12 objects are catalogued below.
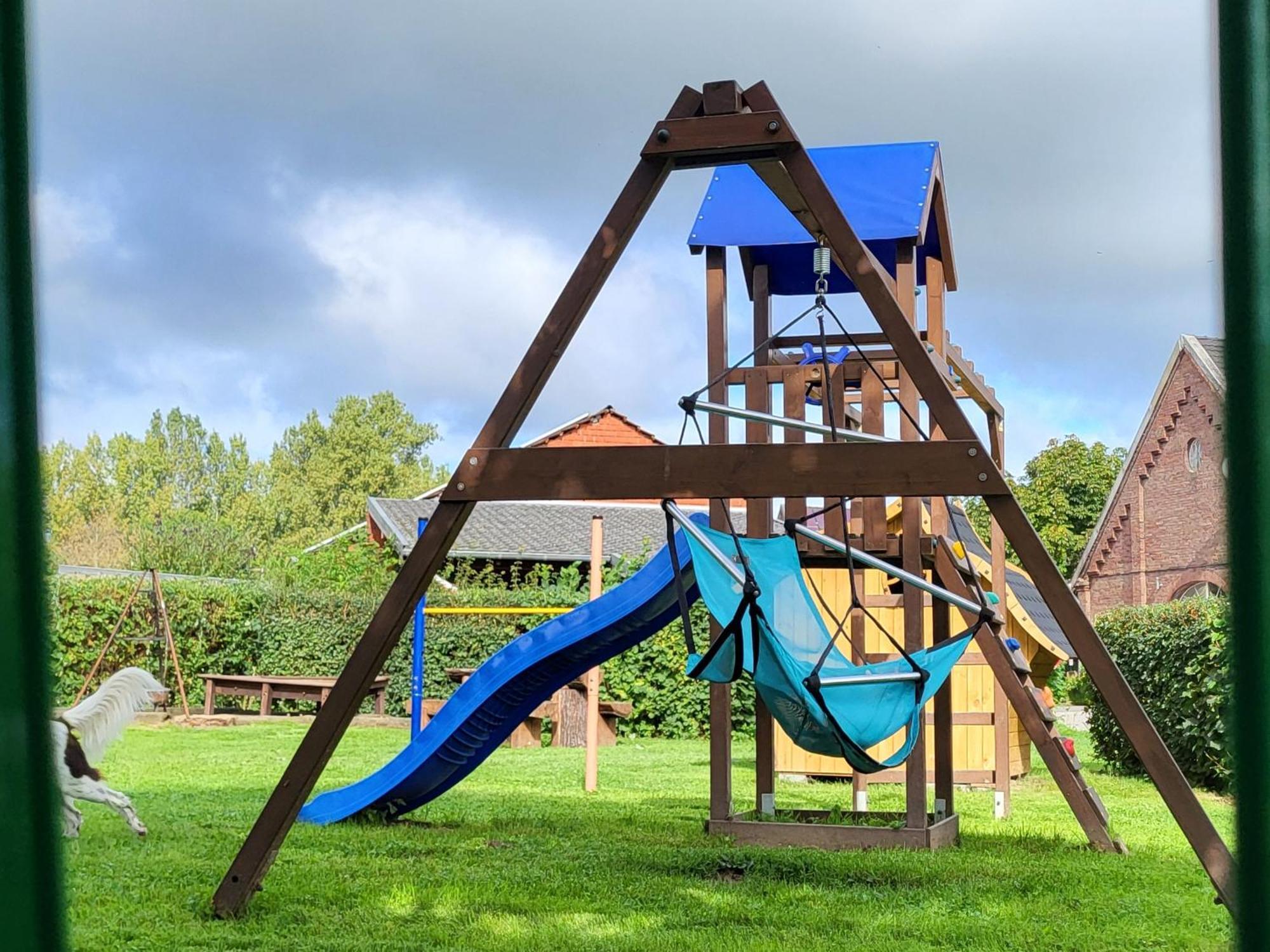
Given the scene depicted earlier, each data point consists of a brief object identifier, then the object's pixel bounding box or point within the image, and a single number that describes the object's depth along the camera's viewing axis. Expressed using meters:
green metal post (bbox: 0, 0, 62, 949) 0.91
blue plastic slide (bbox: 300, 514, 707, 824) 6.21
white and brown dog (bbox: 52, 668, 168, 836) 5.49
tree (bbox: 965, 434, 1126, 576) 32.78
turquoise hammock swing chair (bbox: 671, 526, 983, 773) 4.43
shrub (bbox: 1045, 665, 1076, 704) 19.36
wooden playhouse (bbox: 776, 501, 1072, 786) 9.41
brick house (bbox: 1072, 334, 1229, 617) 23.22
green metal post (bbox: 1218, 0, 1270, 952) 0.88
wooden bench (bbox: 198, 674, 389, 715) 13.34
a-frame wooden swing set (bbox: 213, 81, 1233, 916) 3.60
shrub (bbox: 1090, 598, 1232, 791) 8.74
